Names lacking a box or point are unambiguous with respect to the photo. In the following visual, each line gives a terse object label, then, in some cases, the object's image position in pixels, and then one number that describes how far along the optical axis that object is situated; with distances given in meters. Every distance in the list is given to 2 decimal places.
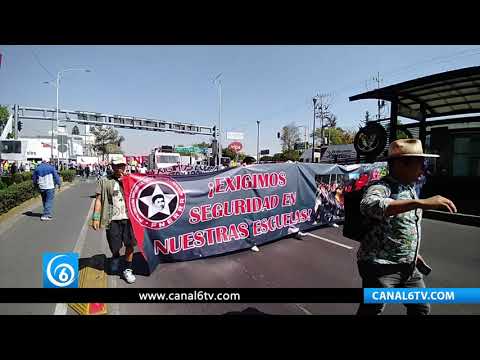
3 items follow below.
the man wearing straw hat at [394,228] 1.76
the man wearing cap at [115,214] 3.28
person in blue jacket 5.70
